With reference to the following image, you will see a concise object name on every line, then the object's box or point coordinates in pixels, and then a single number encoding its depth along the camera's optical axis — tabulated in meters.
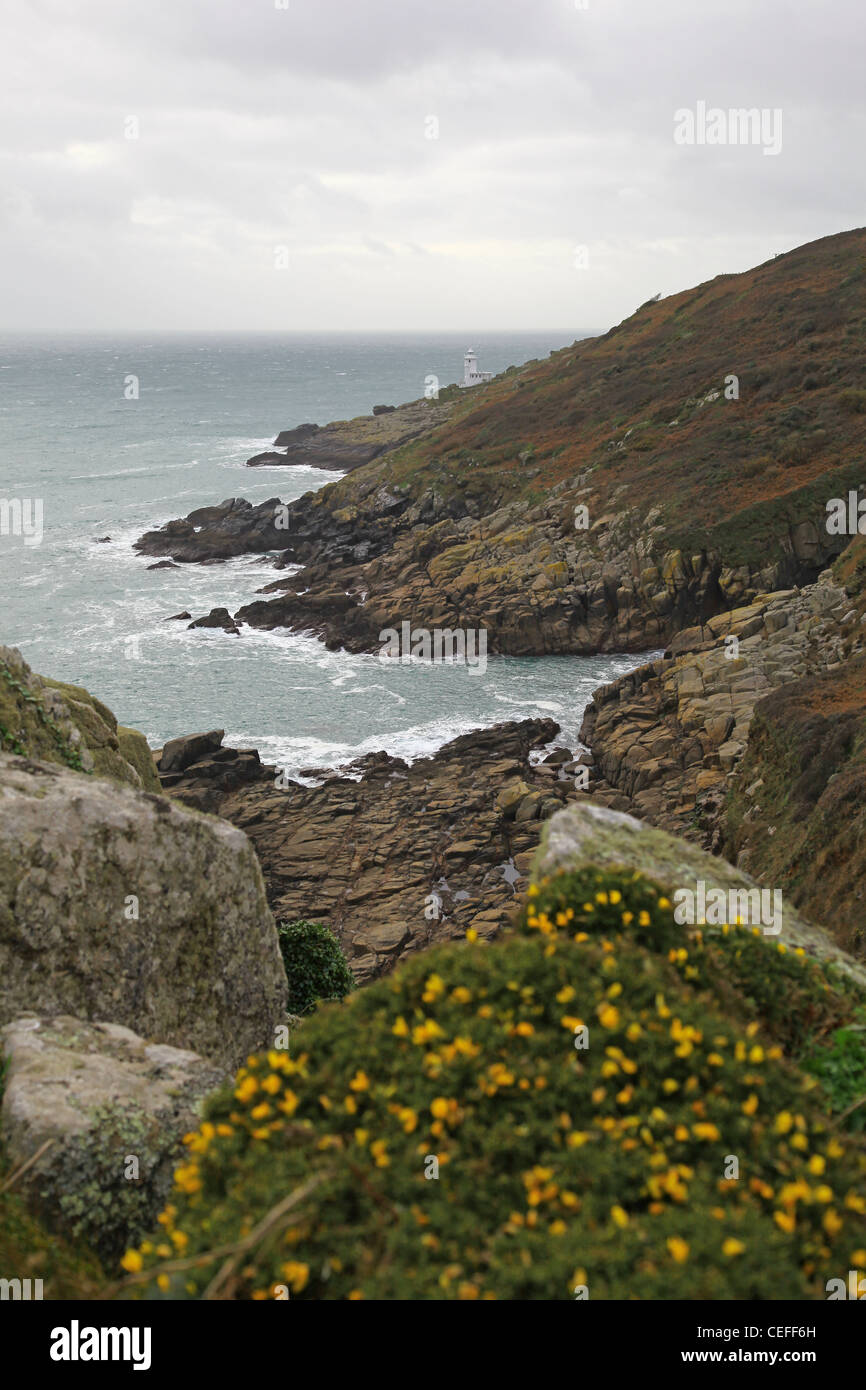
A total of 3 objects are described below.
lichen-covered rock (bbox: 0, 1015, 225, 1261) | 7.72
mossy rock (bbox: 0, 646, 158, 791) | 13.58
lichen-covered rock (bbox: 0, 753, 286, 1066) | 10.24
